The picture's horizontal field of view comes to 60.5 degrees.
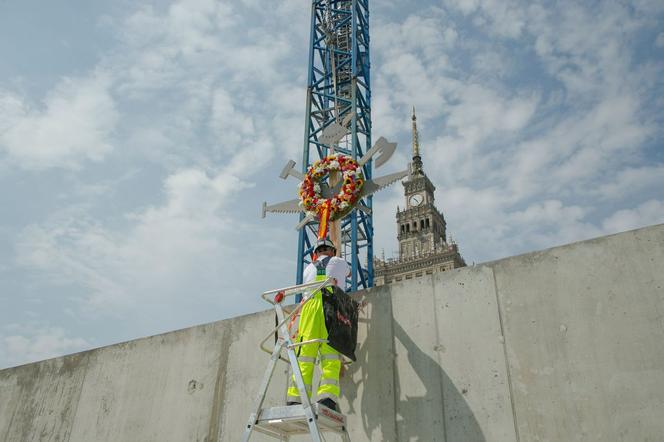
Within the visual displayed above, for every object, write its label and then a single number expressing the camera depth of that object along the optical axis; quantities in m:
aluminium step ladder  4.31
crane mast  22.59
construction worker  4.72
